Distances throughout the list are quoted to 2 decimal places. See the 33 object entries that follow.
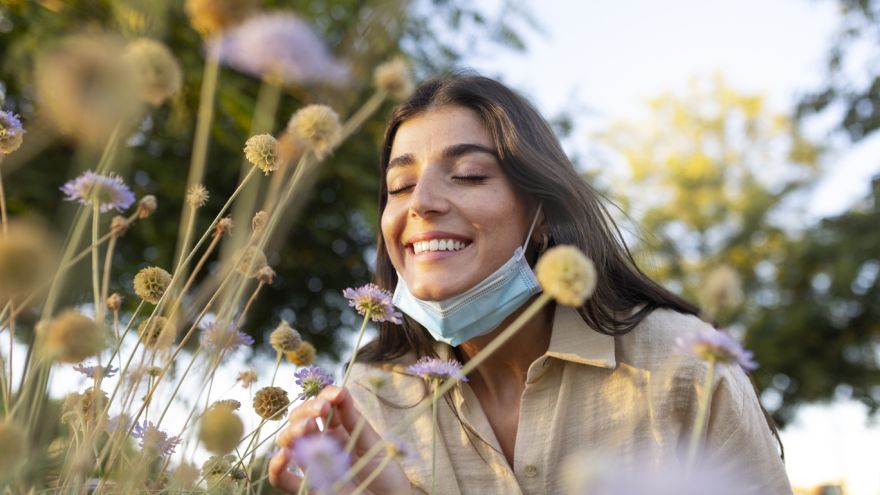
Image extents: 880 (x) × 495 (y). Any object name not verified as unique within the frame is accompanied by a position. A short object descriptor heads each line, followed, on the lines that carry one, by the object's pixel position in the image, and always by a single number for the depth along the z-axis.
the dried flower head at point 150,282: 0.45
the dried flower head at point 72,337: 0.30
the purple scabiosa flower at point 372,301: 0.47
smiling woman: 0.68
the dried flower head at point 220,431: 0.31
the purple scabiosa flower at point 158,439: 0.39
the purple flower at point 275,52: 0.37
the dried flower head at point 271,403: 0.46
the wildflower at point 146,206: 0.46
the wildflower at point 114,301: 0.48
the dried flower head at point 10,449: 0.26
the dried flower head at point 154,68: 0.33
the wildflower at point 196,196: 0.44
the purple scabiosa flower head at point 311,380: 0.48
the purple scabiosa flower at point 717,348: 0.31
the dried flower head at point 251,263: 0.36
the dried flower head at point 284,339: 0.53
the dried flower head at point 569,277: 0.30
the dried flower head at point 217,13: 0.34
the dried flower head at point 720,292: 0.38
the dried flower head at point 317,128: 0.40
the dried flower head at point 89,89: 0.30
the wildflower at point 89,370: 0.43
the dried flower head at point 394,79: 0.43
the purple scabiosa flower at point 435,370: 0.43
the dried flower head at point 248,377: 0.55
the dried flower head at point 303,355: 0.56
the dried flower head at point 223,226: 0.47
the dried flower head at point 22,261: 0.29
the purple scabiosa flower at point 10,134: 0.42
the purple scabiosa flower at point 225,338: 0.40
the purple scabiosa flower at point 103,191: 0.42
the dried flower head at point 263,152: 0.42
